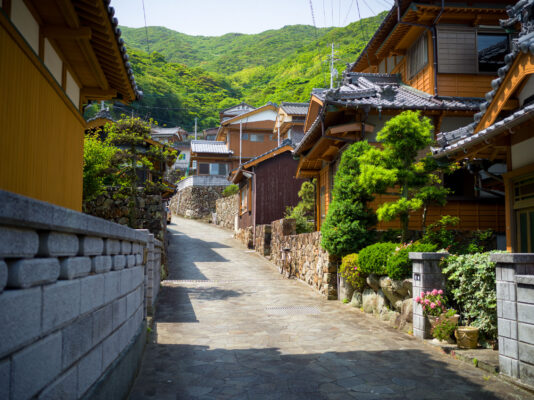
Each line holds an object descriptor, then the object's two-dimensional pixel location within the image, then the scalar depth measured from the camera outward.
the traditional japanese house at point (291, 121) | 33.16
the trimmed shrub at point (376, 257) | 9.94
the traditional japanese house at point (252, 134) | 42.31
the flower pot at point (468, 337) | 6.99
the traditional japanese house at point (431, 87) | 13.51
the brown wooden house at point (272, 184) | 27.27
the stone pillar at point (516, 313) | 5.34
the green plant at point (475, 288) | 6.86
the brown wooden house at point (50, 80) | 5.31
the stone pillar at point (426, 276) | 7.93
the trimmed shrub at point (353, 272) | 11.27
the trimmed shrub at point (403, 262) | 9.09
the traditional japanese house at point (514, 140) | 8.00
